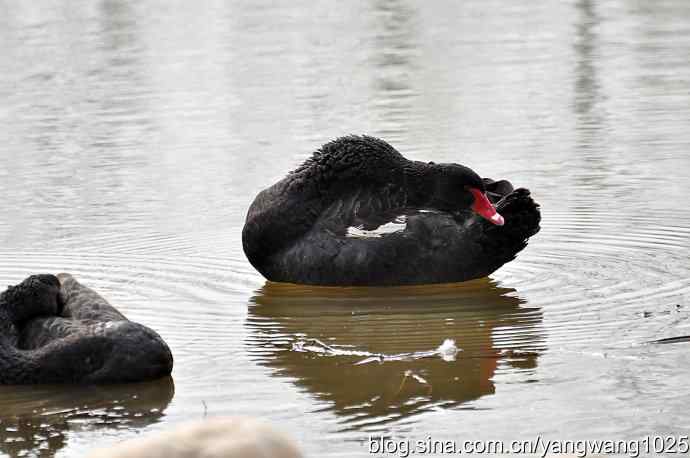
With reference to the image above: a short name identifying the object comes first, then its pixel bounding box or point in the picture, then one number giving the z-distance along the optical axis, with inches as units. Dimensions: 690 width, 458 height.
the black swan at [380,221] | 716.0
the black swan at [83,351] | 545.6
